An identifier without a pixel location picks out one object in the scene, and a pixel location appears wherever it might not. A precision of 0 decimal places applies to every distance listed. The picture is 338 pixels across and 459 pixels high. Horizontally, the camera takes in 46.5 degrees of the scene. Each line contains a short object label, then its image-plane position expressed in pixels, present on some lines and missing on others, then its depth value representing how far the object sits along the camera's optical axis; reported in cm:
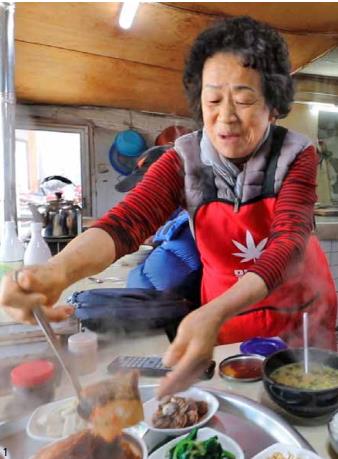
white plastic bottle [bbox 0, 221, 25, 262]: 133
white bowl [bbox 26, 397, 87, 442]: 70
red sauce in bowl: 91
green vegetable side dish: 65
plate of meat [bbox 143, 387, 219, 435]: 73
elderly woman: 95
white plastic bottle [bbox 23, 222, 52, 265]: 141
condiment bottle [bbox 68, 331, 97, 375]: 94
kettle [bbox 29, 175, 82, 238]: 208
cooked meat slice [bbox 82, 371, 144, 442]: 66
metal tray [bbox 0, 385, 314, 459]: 69
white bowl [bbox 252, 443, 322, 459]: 61
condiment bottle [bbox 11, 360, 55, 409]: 79
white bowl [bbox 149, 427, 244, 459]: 66
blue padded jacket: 149
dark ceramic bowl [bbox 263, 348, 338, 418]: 70
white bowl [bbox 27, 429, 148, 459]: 65
